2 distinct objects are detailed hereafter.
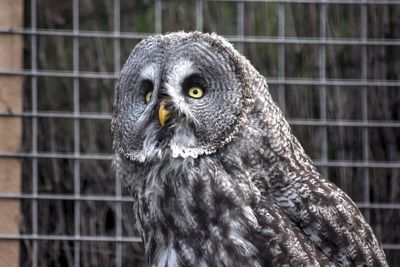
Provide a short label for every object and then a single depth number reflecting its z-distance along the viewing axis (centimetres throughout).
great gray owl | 494
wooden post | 680
